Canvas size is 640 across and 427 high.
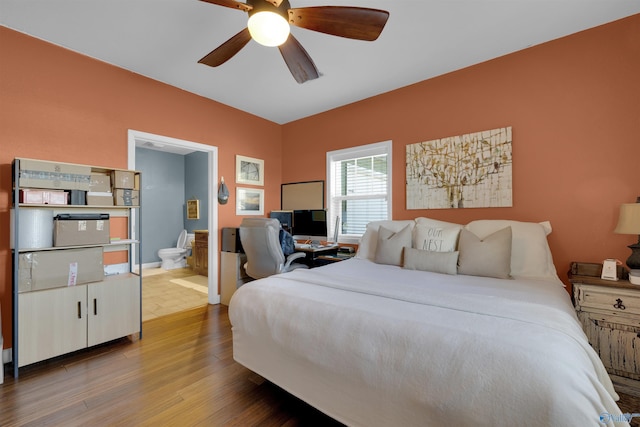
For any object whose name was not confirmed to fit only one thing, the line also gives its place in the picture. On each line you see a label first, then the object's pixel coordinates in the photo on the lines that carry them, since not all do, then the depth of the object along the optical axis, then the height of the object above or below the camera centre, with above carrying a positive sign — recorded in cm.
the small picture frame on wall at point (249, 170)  402 +68
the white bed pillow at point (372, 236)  288 -25
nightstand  178 -73
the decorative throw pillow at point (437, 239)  239 -23
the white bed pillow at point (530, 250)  211 -30
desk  343 -50
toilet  566 -82
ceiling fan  153 +115
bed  91 -54
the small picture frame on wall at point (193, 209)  611 +13
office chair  291 -39
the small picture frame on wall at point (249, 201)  402 +20
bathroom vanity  531 -75
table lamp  185 -11
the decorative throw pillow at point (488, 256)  204 -33
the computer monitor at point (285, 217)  424 -5
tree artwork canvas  267 +45
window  359 +37
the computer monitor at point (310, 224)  387 -15
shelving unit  202 -63
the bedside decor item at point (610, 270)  198 -42
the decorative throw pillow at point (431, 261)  219 -40
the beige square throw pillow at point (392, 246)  255 -31
